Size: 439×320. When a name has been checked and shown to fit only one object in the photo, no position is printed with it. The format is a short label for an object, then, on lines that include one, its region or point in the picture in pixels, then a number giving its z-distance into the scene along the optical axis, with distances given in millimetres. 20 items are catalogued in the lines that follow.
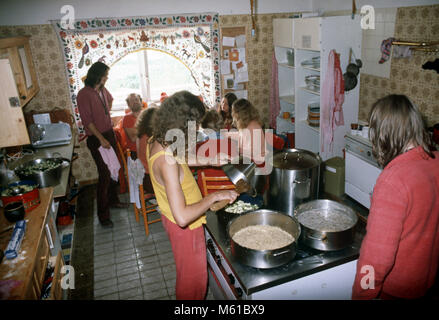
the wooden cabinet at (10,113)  2283
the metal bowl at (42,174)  2735
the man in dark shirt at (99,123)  3496
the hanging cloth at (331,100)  4008
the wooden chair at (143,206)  3404
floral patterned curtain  4336
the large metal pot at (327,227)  1658
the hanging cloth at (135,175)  3336
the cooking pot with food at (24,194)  2195
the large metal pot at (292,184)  1982
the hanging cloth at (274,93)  5086
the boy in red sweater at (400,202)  1316
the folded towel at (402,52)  3398
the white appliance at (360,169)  3393
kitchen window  4773
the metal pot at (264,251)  1570
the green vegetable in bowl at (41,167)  2896
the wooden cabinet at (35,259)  1599
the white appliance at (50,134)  3812
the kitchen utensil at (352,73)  4051
